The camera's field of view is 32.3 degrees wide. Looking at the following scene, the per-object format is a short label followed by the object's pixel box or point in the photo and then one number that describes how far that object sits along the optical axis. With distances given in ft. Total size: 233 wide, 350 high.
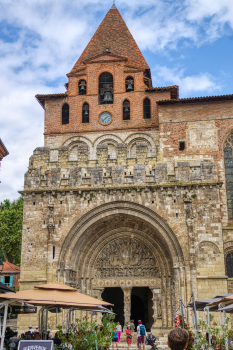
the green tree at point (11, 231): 125.70
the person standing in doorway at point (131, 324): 65.04
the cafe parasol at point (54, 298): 36.84
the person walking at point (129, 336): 57.47
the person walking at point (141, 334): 57.11
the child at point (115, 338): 57.90
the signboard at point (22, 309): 46.21
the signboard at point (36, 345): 29.16
